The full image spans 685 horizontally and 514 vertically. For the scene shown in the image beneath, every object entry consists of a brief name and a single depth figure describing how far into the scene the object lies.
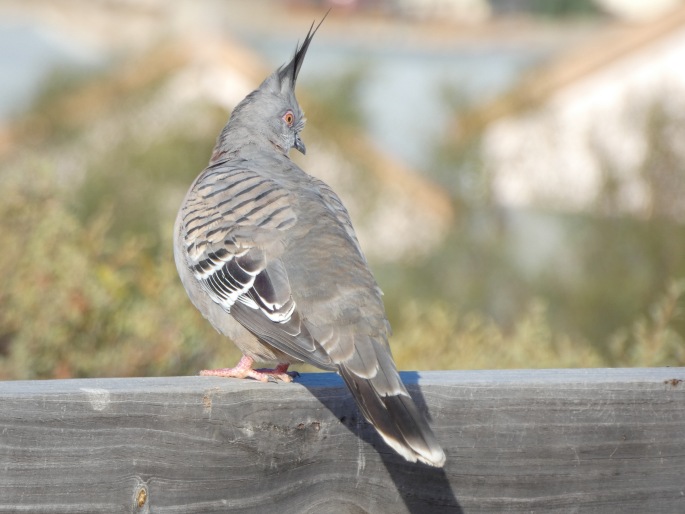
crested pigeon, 5.94
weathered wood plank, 5.55
